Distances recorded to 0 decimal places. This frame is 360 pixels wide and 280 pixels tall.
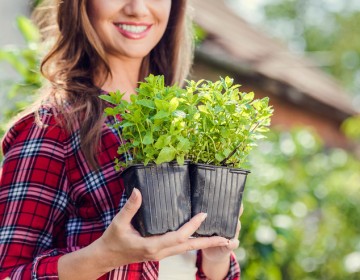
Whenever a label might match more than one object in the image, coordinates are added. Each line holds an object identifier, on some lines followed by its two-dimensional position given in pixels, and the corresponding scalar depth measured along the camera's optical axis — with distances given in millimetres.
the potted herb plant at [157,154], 1675
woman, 1768
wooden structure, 6250
